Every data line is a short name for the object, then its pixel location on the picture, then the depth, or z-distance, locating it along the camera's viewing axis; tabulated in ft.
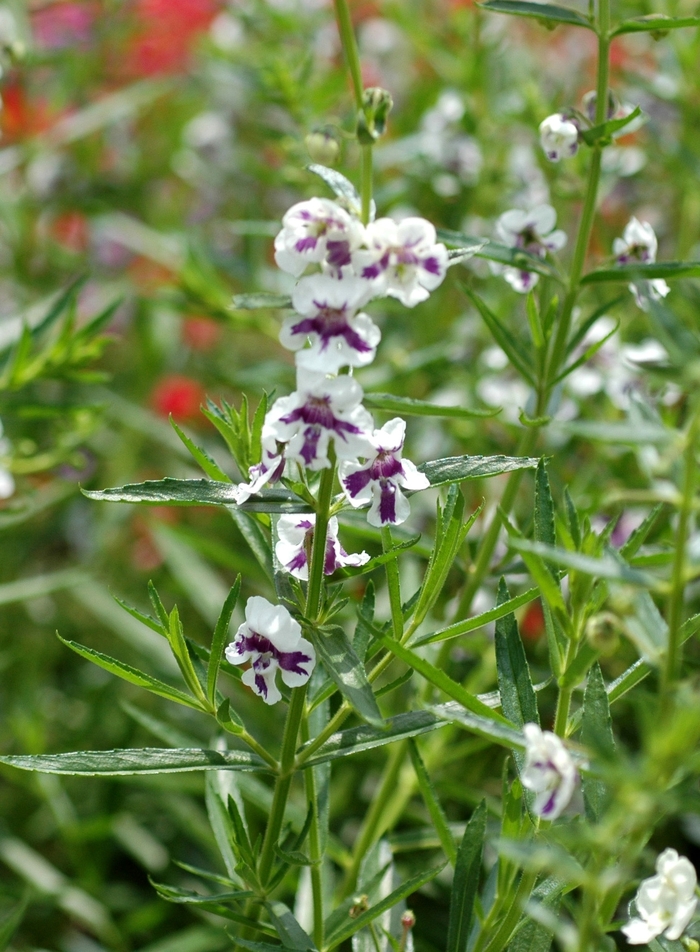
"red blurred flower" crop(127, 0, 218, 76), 11.57
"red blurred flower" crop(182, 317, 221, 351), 10.79
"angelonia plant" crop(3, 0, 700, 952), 2.47
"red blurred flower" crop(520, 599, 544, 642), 7.15
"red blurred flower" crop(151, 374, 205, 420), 9.96
